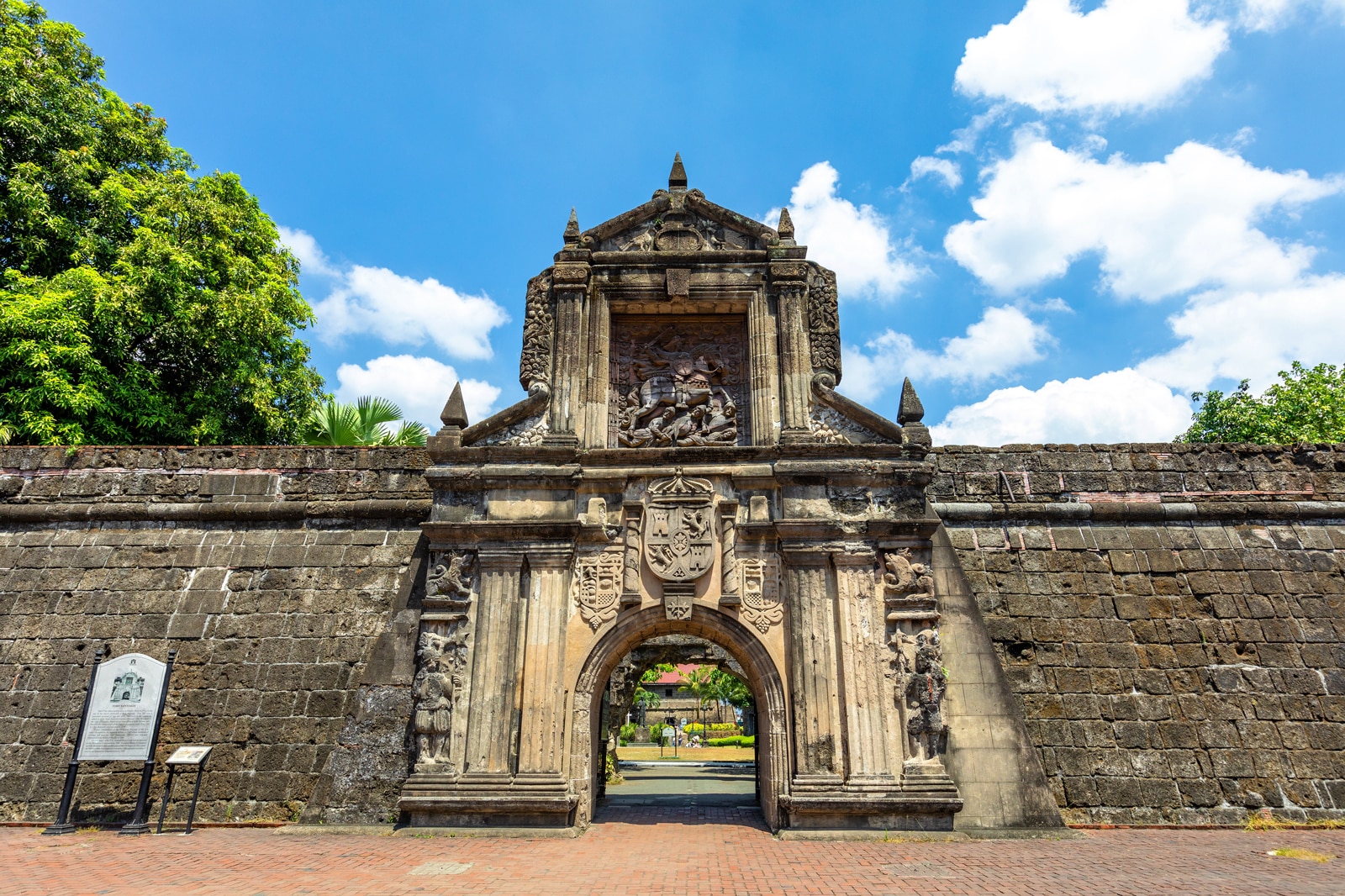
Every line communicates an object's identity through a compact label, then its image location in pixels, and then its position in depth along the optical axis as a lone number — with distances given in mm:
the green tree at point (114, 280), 13500
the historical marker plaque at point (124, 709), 8438
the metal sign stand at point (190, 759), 8406
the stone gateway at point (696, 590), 8656
